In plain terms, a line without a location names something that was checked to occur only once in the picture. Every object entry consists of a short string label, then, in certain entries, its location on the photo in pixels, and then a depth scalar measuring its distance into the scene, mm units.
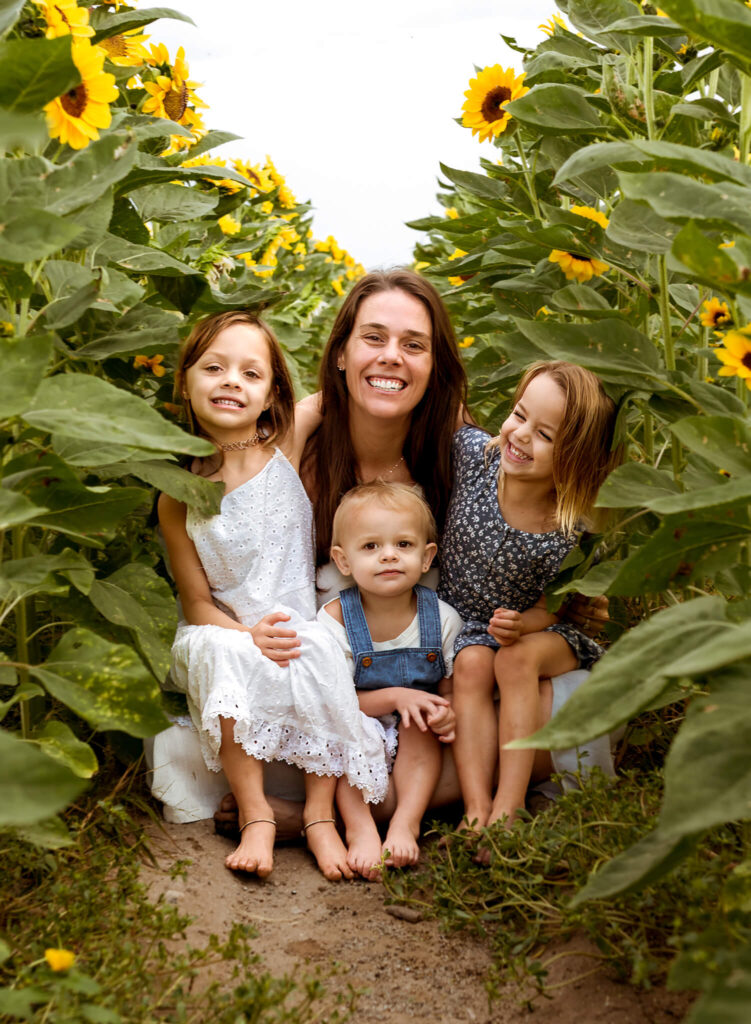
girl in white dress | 2064
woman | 2516
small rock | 1809
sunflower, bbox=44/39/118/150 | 1625
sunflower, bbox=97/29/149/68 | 2291
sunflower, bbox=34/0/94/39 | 1697
